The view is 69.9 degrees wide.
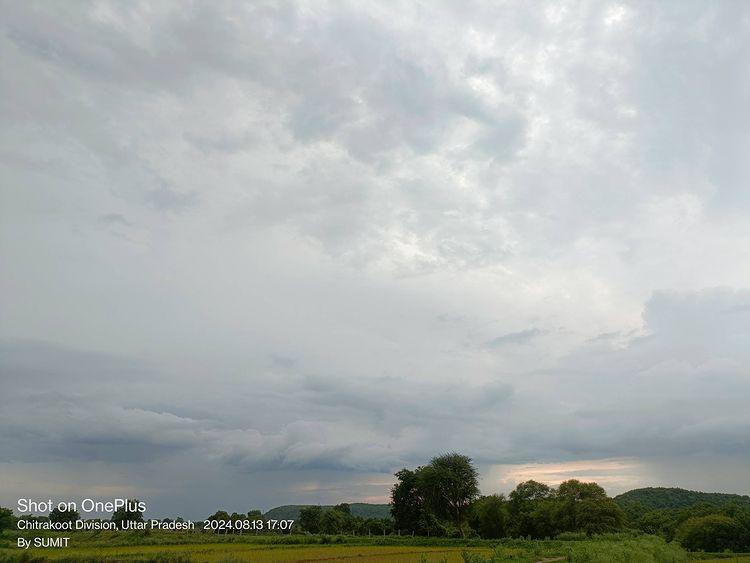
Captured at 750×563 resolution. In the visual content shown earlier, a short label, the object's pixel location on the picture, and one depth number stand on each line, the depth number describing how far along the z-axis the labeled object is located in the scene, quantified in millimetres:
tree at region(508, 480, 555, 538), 78219
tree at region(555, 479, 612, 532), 73500
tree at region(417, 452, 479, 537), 78312
